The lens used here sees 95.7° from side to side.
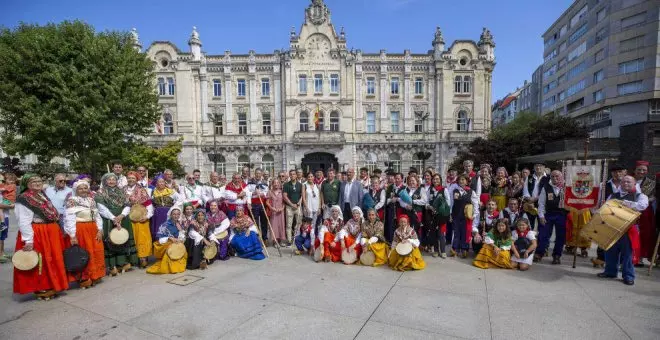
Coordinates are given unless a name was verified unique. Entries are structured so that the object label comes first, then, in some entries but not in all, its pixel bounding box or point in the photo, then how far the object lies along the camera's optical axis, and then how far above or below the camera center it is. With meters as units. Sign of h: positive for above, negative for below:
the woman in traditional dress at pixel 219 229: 7.17 -1.62
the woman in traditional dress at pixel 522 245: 6.28 -1.87
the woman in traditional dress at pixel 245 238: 7.42 -1.90
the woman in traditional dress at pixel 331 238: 7.07 -1.83
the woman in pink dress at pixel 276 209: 8.91 -1.40
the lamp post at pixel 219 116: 31.80 +5.00
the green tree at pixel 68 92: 13.30 +3.38
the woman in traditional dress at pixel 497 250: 6.40 -1.98
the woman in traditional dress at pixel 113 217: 6.00 -1.06
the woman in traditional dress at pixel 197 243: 6.55 -1.77
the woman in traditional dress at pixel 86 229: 5.26 -1.16
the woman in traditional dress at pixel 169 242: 6.29 -1.71
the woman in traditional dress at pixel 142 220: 6.45 -1.22
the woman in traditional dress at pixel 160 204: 6.97 -0.94
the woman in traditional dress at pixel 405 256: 6.33 -2.03
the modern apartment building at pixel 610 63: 32.25 +11.29
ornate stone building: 32.06 +6.55
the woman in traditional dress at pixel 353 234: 6.93 -1.74
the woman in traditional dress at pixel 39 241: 4.78 -1.24
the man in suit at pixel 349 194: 8.41 -0.95
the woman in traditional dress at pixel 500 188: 7.52 -0.76
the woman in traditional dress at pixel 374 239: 6.75 -1.81
